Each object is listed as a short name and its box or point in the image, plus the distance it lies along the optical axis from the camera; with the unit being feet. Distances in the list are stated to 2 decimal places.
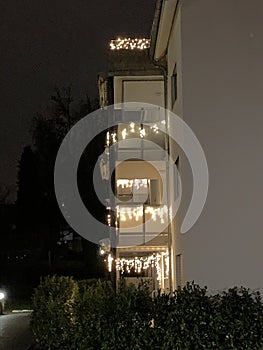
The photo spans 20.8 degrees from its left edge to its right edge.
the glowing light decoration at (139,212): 59.47
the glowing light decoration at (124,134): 61.31
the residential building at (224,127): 45.39
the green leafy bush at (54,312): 48.83
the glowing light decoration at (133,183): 68.83
